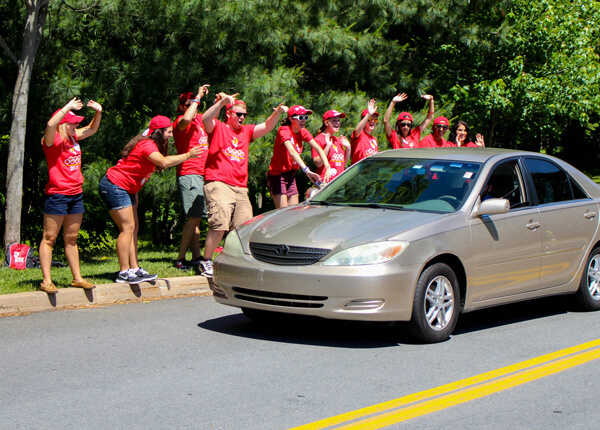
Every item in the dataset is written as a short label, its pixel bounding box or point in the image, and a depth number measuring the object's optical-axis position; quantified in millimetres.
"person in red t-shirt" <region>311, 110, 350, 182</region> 21266
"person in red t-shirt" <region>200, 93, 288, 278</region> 17859
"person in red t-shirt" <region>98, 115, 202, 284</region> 16000
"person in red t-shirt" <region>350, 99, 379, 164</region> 22172
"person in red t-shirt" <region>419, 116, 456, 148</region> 22828
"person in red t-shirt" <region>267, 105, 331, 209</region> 19859
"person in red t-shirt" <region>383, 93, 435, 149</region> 23016
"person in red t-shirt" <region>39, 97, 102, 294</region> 15227
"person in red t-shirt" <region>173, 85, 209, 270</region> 18937
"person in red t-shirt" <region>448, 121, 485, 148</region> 23719
